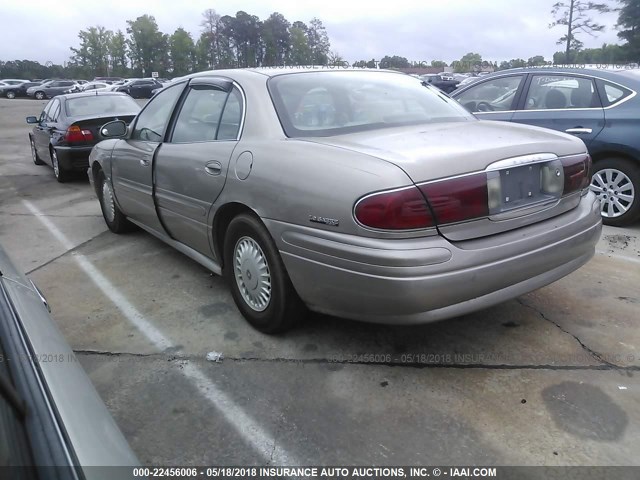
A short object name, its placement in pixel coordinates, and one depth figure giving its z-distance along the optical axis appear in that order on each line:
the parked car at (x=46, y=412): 1.04
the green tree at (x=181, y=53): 87.56
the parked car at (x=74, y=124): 8.45
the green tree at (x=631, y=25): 40.38
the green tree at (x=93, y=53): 86.19
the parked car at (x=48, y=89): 42.47
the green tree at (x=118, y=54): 87.19
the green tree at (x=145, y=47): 87.88
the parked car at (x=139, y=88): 40.38
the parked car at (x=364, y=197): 2.38
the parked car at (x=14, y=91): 45.41
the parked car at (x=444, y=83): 27.08
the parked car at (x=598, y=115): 5.18
